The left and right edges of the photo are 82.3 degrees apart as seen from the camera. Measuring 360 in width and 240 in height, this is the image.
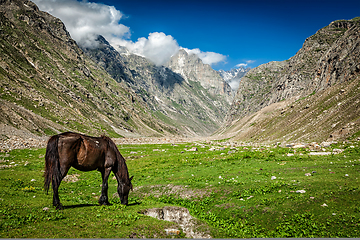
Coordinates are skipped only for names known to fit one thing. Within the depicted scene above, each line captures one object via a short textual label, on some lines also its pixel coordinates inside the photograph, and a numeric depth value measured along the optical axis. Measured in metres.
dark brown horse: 12.09
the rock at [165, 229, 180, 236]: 9.83
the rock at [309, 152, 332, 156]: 23.92
